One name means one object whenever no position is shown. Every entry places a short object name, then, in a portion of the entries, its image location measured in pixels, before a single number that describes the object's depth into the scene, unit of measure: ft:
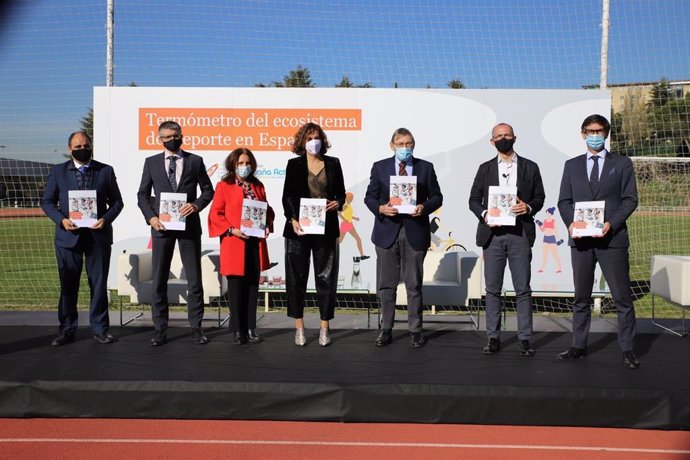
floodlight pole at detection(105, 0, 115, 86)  26.91
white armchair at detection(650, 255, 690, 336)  20.09
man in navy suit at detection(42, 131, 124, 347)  18.04
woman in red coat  18.04
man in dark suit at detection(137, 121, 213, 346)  18.25
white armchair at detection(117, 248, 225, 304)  22.75
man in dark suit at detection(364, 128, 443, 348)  17.97
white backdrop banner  26.55
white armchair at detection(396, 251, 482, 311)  22.22
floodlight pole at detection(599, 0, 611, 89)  26.35
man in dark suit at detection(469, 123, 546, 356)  17.26
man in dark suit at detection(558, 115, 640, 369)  16.22
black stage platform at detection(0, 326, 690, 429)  13.57
